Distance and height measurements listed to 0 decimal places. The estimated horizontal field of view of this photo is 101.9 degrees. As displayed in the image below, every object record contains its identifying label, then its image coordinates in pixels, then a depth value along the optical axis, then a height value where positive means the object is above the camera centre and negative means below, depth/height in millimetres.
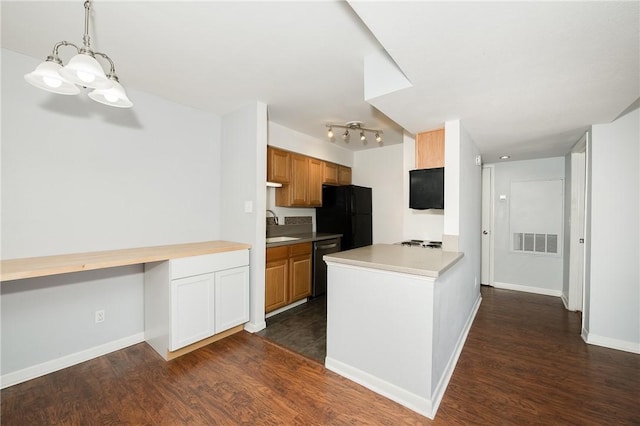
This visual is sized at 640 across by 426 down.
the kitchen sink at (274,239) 3691 -407
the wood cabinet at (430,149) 2773 +680
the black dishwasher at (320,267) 3730 -816
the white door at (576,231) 3441 -259
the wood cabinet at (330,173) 4340 +645
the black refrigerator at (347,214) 4211 -48
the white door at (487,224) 4582 -224
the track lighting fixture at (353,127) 3397 +1136
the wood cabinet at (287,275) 3088 -815
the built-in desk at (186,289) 2120 -730
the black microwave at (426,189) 2695 +245
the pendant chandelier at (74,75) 1325 +718
